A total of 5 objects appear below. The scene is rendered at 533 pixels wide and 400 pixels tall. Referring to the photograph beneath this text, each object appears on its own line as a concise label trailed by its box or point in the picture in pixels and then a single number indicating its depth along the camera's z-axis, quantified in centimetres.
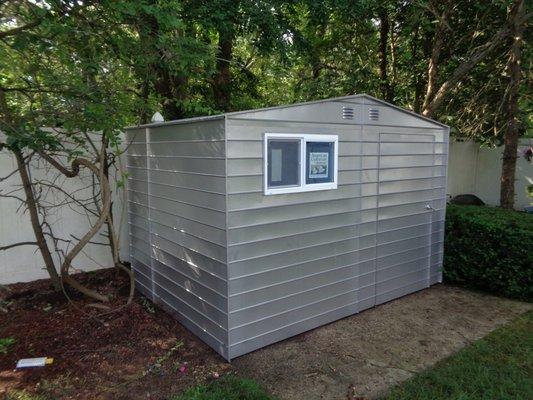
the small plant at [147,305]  440
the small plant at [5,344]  339
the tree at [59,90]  329
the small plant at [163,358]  326
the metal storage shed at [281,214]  331
